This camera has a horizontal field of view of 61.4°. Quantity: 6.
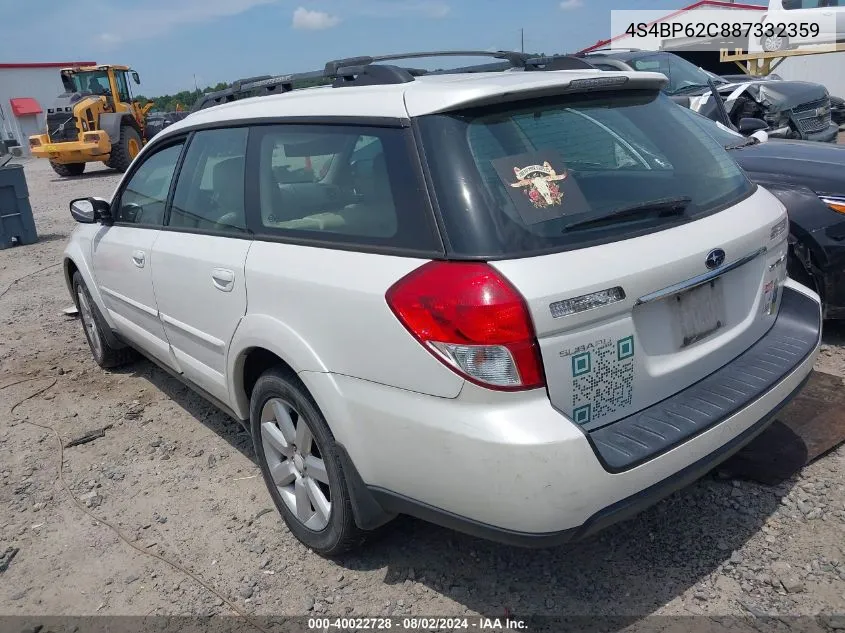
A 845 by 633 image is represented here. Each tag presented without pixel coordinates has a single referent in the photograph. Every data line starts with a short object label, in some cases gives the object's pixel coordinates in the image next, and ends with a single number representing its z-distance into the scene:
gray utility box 10.52
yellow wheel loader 19.69
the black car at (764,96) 9.65
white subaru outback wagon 2.03
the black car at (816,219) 3.93
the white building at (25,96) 43.91
